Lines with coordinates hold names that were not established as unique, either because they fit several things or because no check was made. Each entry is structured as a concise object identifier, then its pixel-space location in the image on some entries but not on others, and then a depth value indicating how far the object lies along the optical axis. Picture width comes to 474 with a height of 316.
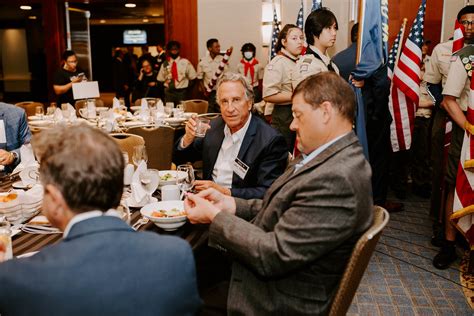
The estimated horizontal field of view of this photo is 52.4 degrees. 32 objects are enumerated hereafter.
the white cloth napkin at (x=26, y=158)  2.93
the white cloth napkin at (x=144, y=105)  6.22
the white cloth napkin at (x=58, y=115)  5.83
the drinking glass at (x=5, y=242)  1.59
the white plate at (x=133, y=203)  2.38
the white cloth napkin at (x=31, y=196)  2.19
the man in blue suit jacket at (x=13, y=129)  3.37
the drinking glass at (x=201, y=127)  2.96
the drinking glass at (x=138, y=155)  2.69
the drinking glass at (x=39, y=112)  5.93
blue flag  3.79
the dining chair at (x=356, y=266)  1.56
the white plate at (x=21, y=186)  2.68
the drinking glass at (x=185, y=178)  2.48
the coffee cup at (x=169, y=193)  2.36
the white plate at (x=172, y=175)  2.62
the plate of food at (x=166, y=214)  2.03
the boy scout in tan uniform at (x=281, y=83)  5.04
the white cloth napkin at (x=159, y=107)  6.40
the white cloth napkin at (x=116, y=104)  6.43
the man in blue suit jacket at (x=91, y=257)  1.06
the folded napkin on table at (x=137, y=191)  2.38
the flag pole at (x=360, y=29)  3.76
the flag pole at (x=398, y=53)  6.04
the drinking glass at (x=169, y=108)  6.35
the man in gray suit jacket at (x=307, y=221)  1.58
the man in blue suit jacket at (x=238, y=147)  2.76
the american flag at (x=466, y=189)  3.63
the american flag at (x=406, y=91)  4.99
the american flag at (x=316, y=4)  6.13
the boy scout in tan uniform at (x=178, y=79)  9.54
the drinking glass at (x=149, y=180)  2.43
